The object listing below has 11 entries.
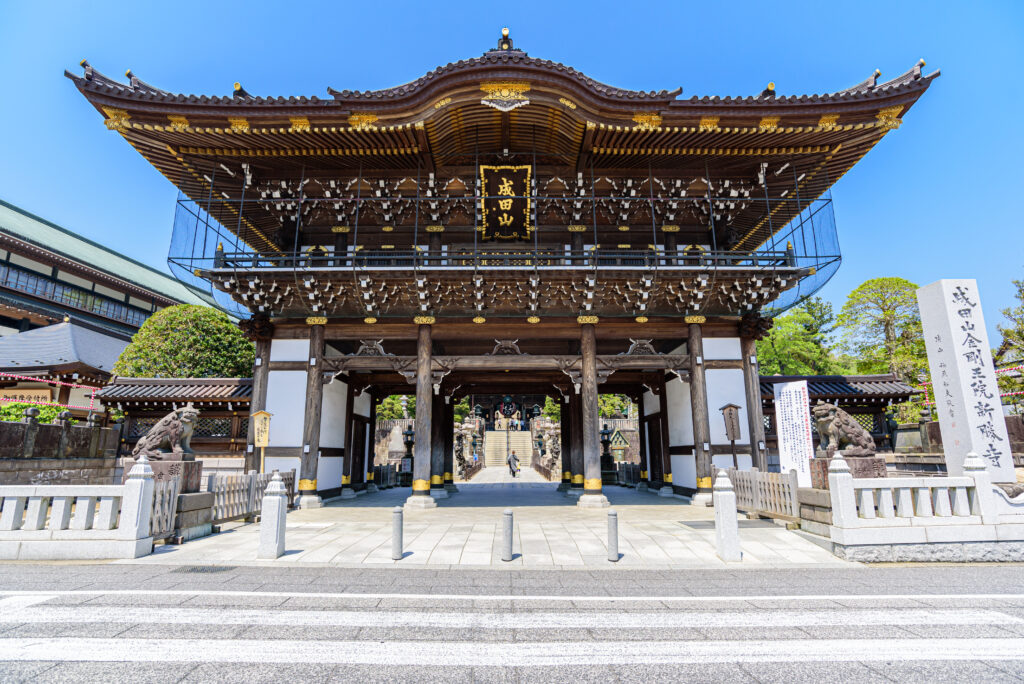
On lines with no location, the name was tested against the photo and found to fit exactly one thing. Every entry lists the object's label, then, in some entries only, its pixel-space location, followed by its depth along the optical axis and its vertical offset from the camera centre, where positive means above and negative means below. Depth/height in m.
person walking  28.78 -1.98
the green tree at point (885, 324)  30.83 +7.18
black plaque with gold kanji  13.35 +6.35
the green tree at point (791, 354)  33.09 +5.11
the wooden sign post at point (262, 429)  12.80 +0.11
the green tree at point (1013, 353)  20.31 +3.29
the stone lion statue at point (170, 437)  8.95 -0.06
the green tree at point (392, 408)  44.97 +2.29
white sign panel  10.00 +0.03
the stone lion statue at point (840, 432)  8.84 -0.08
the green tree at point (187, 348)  23.50 +4.31
